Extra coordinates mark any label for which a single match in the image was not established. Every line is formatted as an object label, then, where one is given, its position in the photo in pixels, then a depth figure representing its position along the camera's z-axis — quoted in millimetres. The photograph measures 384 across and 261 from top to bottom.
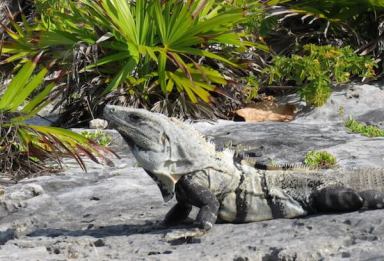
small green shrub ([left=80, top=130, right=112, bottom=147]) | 19078
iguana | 11039
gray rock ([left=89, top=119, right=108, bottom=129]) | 21297
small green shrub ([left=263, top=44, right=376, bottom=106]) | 21750
